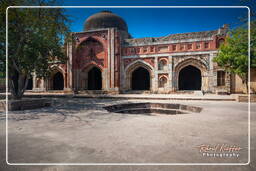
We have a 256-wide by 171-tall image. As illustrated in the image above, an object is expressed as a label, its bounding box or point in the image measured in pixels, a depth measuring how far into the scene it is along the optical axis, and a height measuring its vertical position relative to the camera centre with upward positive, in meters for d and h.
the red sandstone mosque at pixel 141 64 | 14.01 +2.46
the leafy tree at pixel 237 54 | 9.65 +2.28
